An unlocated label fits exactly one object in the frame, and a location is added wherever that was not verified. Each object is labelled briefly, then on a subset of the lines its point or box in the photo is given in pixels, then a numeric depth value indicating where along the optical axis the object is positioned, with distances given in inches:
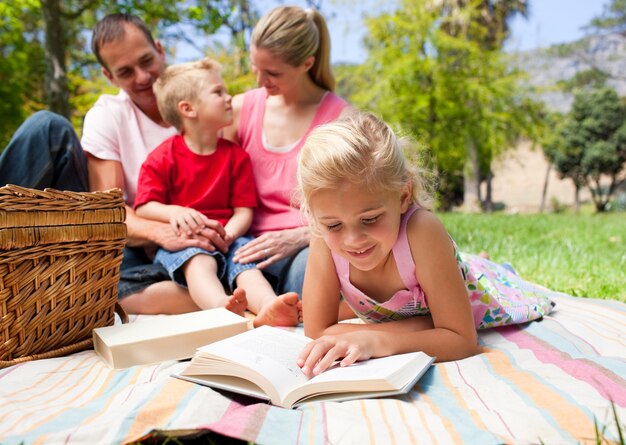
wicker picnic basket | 73.0
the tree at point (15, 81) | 429.0
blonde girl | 67.9
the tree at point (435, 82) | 518.3
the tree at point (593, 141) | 755.4
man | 105.9
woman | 114.6
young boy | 114.4
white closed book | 76.7
